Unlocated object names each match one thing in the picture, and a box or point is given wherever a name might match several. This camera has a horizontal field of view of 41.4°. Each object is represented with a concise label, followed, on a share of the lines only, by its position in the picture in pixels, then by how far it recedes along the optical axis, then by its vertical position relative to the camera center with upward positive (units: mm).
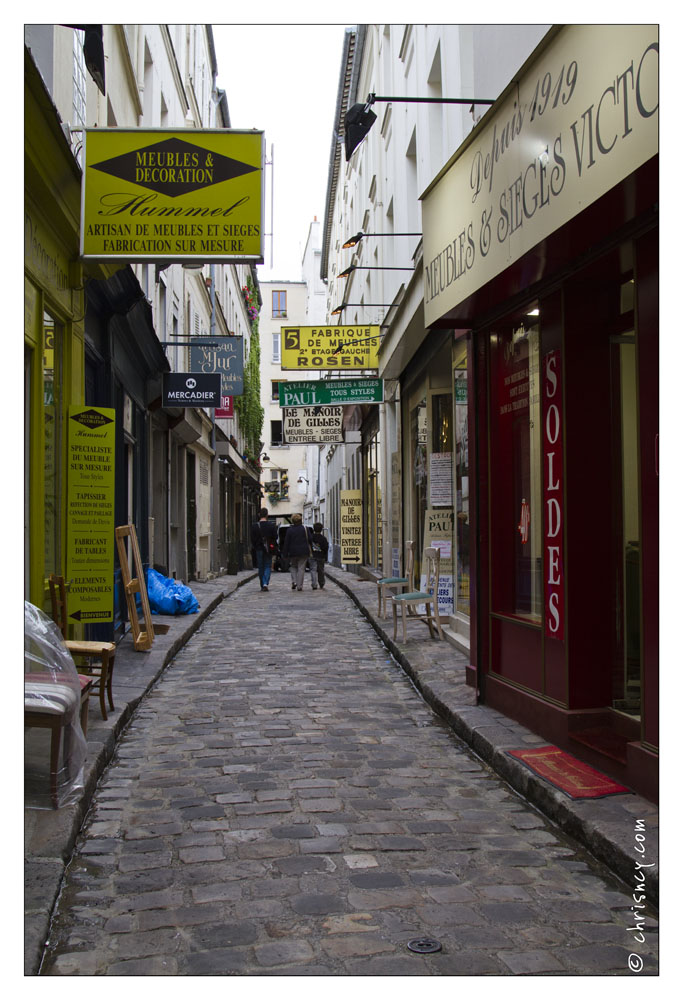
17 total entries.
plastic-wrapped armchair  4078 -907
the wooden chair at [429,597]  10086 -1009
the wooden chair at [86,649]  6344 -986
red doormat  4532 -1442
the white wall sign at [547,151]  3707 +1820
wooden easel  8828 -814
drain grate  3092 -1519
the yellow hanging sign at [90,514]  7379 -45
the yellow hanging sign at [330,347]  16812 +2995
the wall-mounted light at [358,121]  8164 +3591
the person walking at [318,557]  21641 -1191
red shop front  4203 +830
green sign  17422 +2266
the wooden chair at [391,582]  11408 -950
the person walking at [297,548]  20234 -909
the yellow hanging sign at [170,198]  6852 +2370
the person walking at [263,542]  20438 -781
